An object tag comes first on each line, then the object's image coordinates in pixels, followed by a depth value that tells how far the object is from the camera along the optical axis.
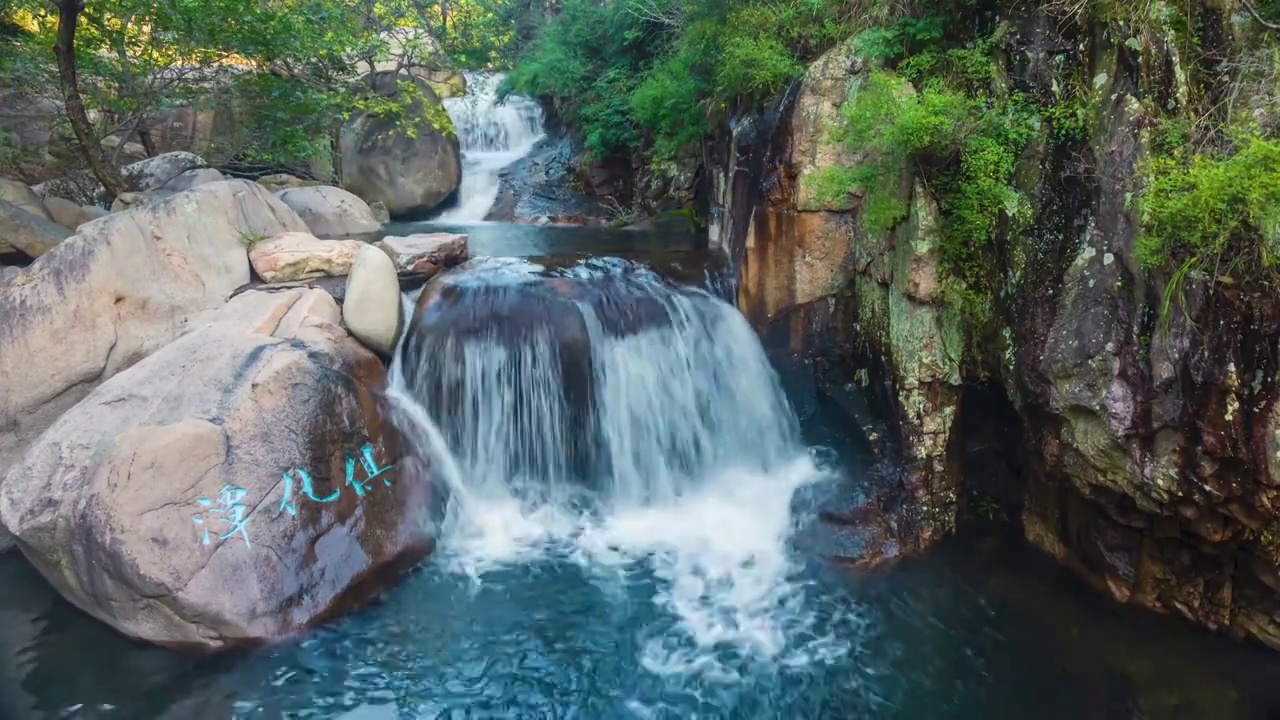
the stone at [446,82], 15.33
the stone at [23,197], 7.79
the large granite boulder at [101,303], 5.62
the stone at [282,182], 11.20
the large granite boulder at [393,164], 12.57
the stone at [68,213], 8.09
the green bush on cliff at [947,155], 4.92
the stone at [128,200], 7.98
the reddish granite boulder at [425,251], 7.33
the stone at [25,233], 6.91
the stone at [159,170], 9.65
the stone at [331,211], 9.77
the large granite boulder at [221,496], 4.54
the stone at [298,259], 6.61
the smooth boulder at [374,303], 6.14
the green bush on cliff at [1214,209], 3.46
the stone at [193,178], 9.59
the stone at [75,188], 8.84
